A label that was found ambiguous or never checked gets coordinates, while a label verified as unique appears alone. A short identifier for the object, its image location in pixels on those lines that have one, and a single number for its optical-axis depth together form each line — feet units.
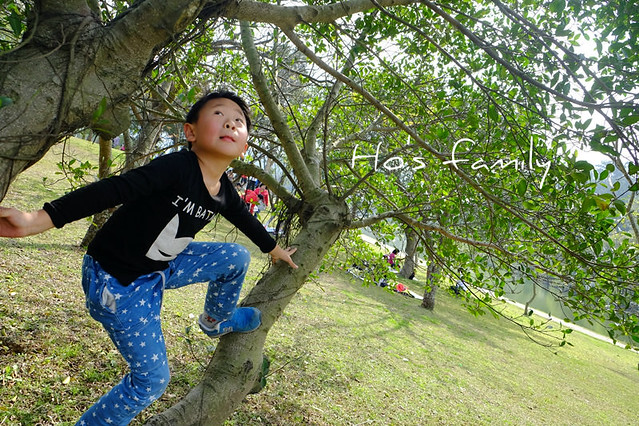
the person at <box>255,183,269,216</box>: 21.18
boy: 5.72
